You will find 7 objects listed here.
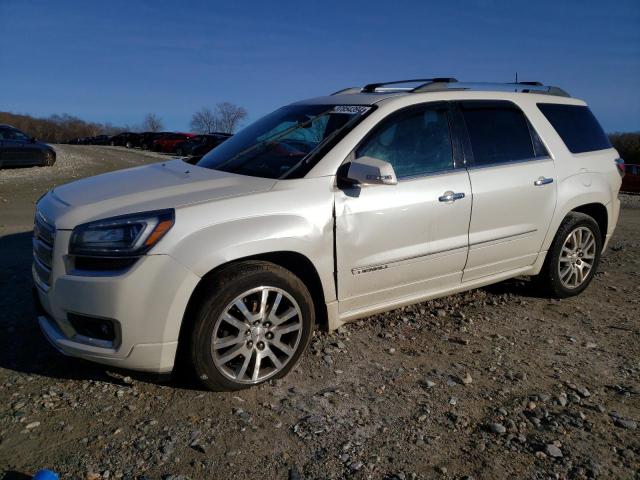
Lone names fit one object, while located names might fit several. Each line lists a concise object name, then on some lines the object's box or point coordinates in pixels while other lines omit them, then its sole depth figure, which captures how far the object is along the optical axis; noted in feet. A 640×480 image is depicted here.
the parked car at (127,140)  149.93
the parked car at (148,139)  136.64
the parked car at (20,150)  53.67
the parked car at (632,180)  77.42
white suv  9.28
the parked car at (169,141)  123.94
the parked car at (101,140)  188.07
